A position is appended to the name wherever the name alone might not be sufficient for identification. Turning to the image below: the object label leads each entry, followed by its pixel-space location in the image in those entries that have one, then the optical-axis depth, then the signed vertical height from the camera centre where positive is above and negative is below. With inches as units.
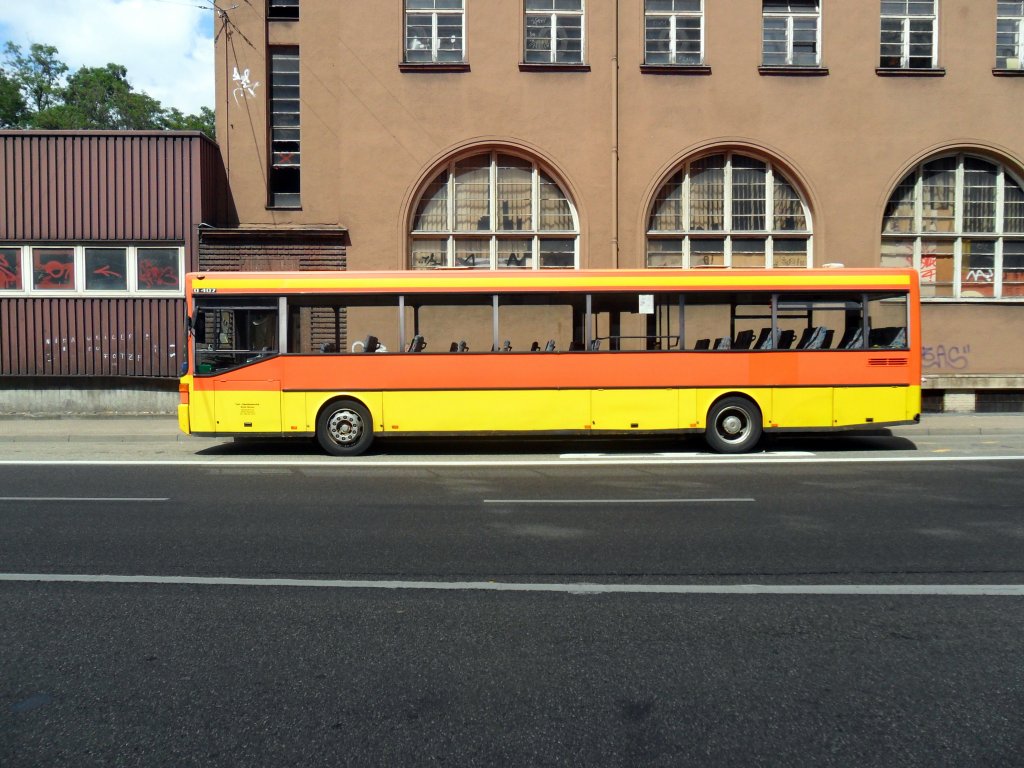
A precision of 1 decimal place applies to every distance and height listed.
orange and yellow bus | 540.4 +7.4
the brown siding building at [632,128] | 787.4 +219.8
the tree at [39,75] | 2129.7 +733.9
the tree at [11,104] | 1959.9 +613.5
